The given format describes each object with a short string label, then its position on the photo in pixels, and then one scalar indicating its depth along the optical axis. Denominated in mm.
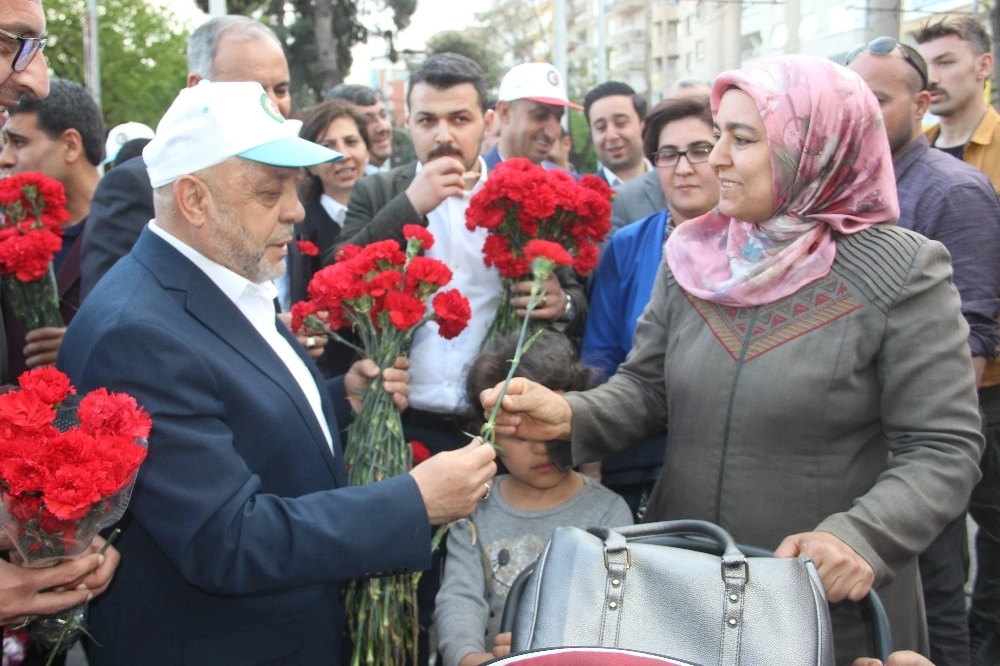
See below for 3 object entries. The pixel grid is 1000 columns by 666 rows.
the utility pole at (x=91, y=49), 18094
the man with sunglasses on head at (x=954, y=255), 3375
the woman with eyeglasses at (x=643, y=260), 3443
